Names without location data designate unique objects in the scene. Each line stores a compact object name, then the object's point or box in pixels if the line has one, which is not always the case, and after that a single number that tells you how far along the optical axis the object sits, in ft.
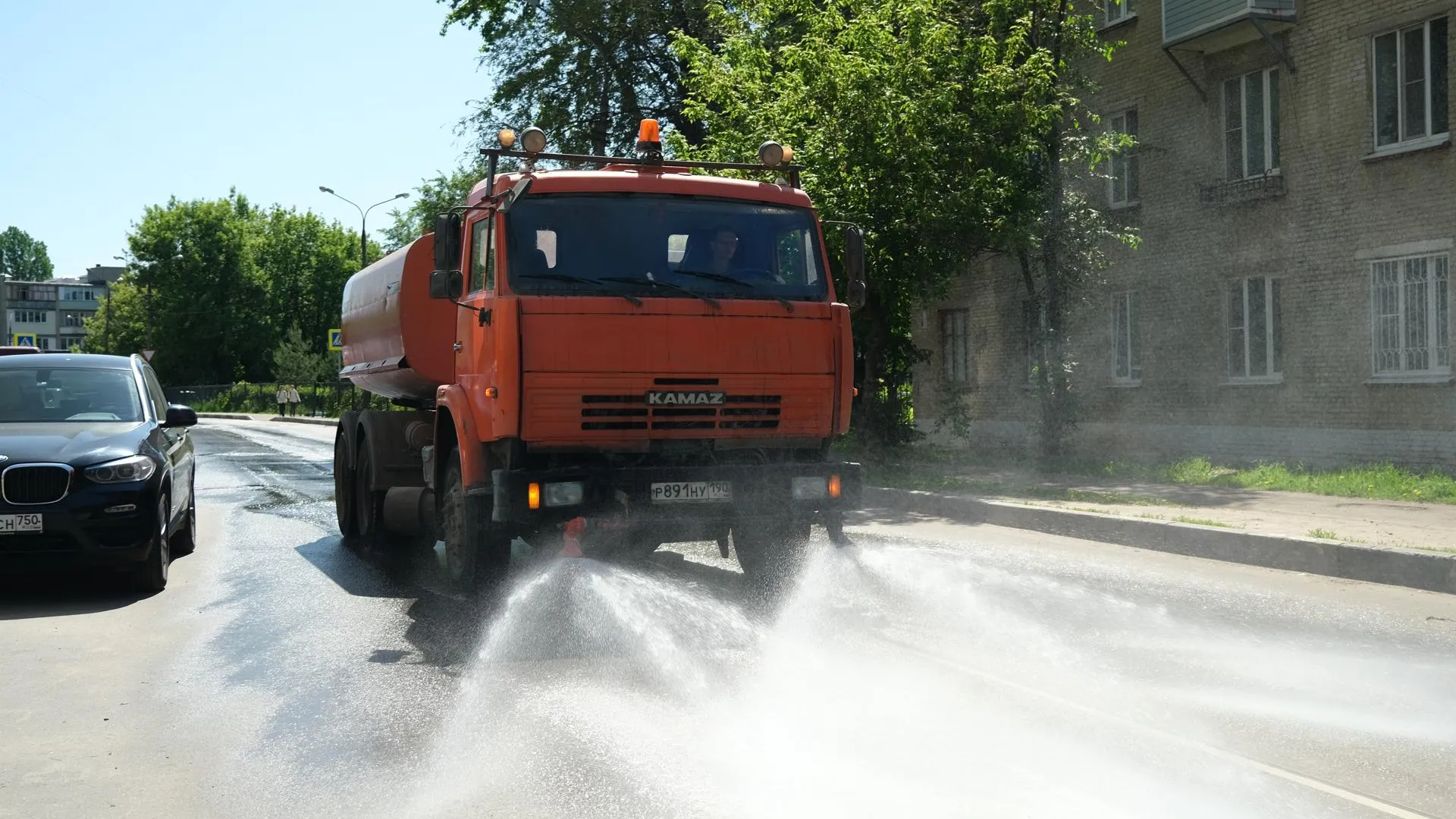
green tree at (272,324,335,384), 205.57
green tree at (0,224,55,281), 576.61
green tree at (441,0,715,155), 102.47
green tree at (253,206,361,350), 313.53
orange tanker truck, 25.77
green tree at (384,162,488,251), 163.53
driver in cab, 27.53
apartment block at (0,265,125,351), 548.72
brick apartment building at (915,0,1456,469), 60.29
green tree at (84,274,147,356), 319.27
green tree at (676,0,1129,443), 60.49
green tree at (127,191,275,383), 293.43
